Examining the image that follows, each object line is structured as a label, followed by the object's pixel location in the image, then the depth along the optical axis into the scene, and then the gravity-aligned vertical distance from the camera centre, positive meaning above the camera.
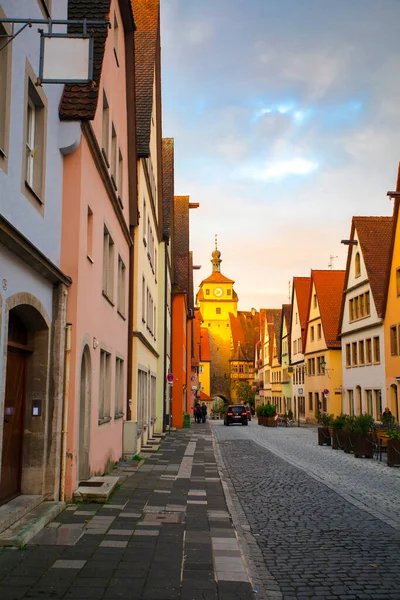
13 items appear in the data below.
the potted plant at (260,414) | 47.39 -0.40
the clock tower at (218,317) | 106.06 +15.80
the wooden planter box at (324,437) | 25.44 -1.09
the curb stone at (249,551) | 5.83 -1.57
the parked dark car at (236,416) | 49.09 -0.54
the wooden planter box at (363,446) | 20.11 -1.14
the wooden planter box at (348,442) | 21.56 -1.09
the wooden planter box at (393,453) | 17.34 -1.16
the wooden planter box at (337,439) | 23.09 -1.08
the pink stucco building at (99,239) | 9.86 +3.10
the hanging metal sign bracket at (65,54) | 6.15 +3.32
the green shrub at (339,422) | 23.42 -0.49
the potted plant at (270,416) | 45.41 -0.51
